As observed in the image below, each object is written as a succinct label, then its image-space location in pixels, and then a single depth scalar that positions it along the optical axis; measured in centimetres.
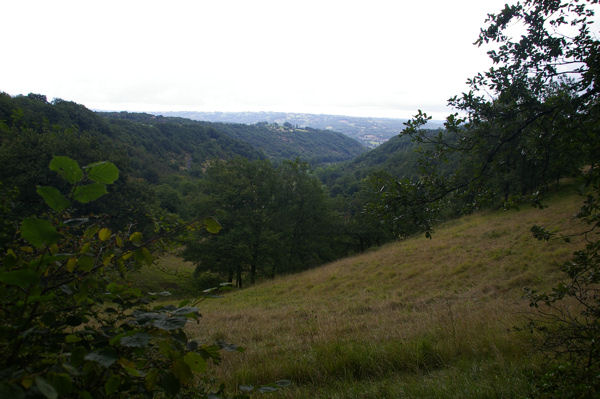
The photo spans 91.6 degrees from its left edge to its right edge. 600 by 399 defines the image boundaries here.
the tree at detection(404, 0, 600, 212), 342
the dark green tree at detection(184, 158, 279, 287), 2216
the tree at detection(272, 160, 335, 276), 2655
